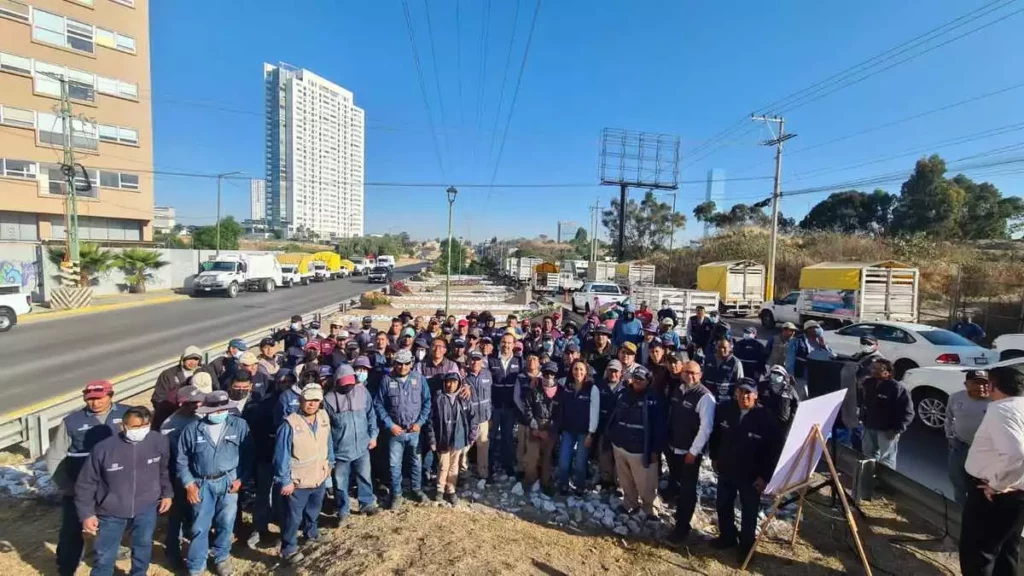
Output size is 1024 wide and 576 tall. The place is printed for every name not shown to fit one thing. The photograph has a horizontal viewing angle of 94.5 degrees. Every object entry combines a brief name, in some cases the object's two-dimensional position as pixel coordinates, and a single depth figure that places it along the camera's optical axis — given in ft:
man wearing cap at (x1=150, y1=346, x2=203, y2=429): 16.61
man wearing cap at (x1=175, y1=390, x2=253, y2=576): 12.21
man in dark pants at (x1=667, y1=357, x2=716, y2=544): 13.99
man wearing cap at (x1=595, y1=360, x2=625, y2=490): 17.20
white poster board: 11.53
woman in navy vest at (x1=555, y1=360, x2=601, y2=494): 16.76
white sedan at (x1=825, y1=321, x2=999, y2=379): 28.71
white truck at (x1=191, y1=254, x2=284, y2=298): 86.12
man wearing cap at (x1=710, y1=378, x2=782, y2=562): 12.85
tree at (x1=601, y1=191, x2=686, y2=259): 191.11
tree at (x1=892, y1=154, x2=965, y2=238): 110.83
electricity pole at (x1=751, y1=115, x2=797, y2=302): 73.41
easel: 11.82
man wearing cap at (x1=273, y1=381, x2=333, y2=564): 12.94
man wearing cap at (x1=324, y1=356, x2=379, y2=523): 14.65
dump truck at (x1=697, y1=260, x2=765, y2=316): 78.79
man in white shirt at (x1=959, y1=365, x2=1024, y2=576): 10.28
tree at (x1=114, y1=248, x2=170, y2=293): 85.15
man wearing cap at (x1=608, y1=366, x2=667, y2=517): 15.26
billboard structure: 145.59
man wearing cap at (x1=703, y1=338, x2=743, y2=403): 19.24
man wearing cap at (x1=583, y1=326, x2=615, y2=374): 23.54
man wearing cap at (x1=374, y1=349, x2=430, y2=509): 16.02
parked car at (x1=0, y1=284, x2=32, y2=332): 46.96
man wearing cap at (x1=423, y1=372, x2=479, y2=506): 16.44
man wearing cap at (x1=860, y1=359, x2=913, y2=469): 16.63
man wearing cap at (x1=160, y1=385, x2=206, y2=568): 12.75
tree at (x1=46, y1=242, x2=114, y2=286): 70.64
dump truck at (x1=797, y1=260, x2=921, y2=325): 55.67
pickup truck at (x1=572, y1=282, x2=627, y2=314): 71.40
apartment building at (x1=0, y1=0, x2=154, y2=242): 90.27
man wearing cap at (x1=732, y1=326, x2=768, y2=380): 24.26
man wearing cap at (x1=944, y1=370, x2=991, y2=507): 13.62
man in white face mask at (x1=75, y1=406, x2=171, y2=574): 11.09
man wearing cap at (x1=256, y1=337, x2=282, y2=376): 18.53
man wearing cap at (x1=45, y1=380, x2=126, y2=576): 11.93
